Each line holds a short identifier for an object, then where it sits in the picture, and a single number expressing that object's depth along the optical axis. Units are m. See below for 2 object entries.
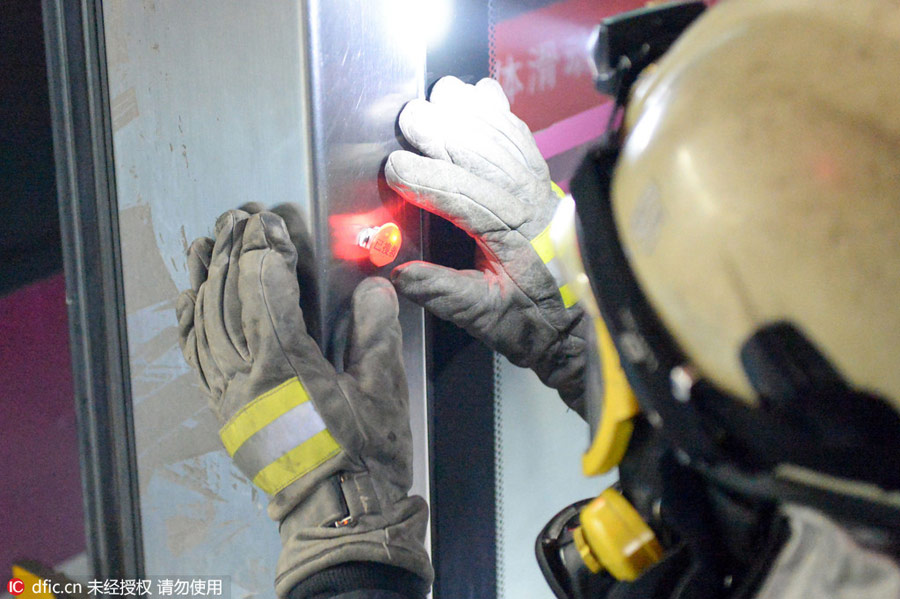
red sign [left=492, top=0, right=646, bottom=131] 1.01
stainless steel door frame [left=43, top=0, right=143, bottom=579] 1.09
